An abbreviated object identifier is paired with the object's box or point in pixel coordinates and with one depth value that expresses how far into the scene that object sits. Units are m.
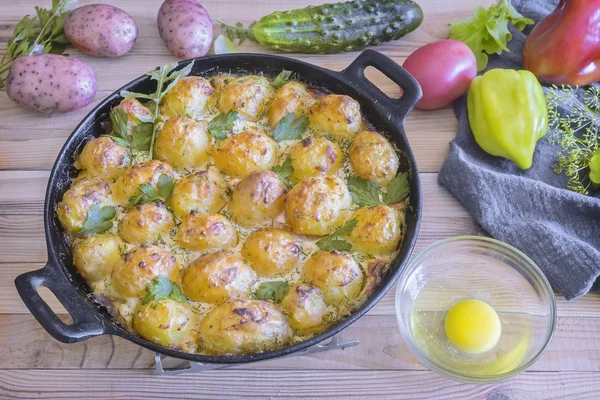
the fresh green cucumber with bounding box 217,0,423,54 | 0.96
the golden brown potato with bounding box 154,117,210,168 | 0.84
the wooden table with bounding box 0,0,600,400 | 0.85
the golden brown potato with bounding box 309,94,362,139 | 0.85
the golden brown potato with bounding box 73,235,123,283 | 0.81
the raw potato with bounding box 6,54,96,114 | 0.92
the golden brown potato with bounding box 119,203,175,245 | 0.81
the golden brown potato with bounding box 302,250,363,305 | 0.79
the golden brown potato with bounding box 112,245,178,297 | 0.79
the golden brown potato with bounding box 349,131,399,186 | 0.84
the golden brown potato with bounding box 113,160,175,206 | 0.83
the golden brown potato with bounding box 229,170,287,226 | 0.81
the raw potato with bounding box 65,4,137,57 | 0.95
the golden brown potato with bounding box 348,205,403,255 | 0.81
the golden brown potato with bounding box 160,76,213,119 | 0.86
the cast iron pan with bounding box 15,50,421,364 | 0.77
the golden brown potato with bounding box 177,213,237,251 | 0.81
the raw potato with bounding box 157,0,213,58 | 0.95
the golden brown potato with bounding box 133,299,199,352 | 0.78
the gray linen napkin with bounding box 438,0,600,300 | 0.87
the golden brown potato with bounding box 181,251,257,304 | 0.79
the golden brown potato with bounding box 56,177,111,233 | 0.82
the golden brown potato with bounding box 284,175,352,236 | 0.81
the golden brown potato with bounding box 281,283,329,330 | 0.79
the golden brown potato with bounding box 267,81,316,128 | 0.86
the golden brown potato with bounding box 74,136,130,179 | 0.84
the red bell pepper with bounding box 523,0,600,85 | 0.92
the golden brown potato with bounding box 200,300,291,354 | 0.77
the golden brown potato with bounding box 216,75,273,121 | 0.87
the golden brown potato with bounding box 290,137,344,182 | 0.83
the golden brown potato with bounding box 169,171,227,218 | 0.82
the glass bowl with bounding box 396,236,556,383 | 0.84
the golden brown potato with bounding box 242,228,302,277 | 0.80
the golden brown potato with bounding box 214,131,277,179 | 0.83
